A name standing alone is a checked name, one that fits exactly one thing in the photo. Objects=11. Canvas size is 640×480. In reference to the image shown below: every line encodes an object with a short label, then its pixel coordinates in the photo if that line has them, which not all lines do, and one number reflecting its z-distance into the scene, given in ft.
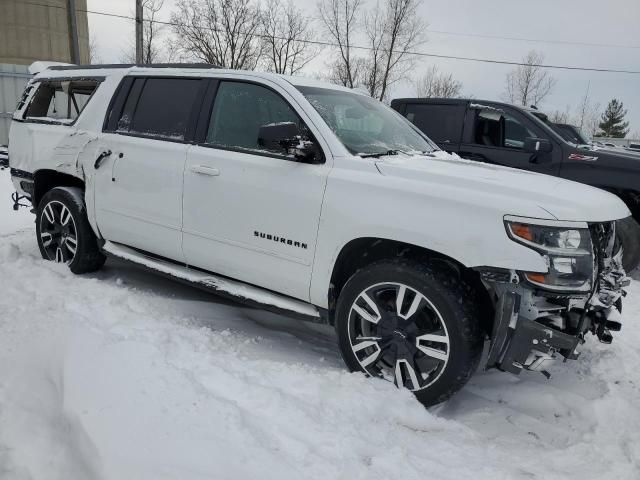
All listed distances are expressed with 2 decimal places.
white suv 8.33
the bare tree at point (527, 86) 125.80
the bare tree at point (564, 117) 177.35
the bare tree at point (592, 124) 179.32
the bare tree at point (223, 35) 102.53
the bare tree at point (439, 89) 134.72
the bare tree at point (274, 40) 106.22
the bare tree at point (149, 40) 98.45
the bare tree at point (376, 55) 97.60
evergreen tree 173.06
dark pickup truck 19.13
